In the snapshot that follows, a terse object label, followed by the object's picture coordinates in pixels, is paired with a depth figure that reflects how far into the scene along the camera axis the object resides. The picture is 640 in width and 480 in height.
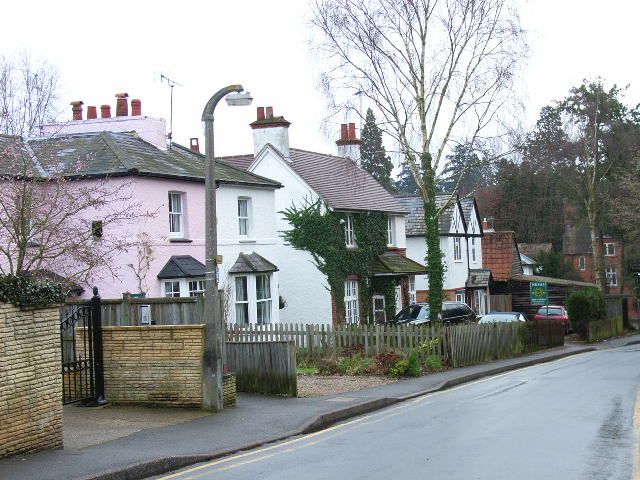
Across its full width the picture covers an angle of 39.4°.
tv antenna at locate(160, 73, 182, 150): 32.43
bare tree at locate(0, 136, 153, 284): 21.88
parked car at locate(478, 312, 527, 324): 38.45
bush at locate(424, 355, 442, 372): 25.92
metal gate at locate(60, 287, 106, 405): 16.44
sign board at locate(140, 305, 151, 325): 16.94
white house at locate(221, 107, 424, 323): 39.12
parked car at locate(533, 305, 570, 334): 48.72
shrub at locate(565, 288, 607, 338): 47.50
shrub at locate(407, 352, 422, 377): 24.33
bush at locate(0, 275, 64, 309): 11.80
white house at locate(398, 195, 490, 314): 52.78
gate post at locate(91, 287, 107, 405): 16.52
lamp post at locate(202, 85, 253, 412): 16.34
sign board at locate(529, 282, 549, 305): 36.44
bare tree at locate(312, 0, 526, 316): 30.70
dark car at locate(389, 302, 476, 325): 37.59
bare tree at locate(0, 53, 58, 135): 37.47
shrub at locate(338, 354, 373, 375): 24.48
